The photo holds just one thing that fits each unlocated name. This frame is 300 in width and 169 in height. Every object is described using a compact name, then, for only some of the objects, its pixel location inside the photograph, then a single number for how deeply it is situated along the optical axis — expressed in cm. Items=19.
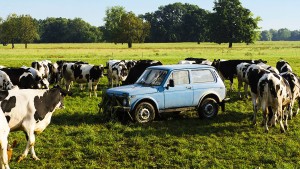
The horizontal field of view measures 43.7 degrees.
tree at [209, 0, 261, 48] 8912
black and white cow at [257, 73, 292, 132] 1210
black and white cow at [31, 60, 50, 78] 2247
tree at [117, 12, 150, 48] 9129
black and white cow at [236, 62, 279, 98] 1953
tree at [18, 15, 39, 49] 9451
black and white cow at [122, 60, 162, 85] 2022
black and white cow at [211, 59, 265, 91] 2250
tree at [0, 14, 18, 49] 9456
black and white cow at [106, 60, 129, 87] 2292
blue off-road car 1293
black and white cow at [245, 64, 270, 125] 1341
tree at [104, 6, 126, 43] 11102
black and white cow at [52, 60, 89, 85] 2364
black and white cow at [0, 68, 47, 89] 1659
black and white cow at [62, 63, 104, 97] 2069
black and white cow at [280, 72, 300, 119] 1415
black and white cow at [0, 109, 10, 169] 673
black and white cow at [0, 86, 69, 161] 887
